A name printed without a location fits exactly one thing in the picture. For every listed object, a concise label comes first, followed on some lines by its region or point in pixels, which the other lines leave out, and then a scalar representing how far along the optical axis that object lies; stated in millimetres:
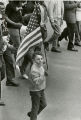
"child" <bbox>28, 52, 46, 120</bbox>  7910
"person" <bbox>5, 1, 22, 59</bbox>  11141
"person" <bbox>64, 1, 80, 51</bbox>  14531
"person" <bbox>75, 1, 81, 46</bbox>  15125
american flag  9052
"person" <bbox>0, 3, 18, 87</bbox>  9328
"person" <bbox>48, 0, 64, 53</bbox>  13267
